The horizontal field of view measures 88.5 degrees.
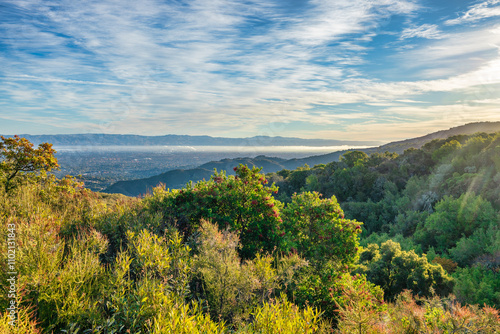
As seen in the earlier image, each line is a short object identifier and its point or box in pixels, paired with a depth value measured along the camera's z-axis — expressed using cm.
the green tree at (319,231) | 889
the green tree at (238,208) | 977
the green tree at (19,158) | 1037
